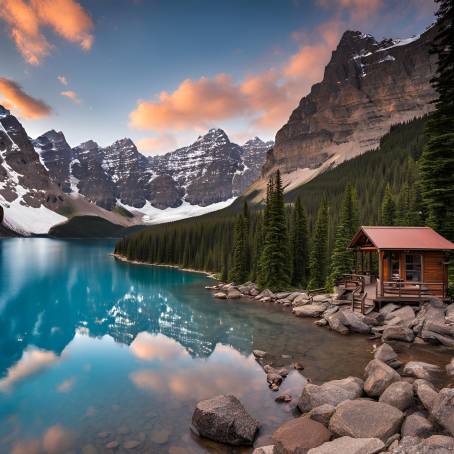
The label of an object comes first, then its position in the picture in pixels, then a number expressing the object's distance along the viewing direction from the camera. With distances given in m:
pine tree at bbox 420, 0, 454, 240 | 25.36
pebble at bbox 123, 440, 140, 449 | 11.71
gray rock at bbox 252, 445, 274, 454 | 10.19
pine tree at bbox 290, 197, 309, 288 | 54.41
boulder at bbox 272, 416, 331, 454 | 9.90
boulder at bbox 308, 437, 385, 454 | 8.58
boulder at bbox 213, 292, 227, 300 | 45.02
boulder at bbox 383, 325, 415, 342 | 20.77
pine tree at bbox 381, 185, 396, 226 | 55.48
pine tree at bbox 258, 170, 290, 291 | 47.38
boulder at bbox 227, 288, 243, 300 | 44.92
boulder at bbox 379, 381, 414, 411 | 11.54
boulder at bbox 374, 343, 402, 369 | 16.42
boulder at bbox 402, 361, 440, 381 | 14.54
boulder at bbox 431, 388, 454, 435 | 9.39
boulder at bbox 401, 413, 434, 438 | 9.56
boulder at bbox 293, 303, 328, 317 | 30.92
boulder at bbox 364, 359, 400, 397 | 13.04
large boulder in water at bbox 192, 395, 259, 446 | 11.77
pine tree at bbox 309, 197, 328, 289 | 49.62
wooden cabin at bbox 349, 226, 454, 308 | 24.95
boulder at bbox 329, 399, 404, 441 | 9.91
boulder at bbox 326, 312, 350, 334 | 24.50
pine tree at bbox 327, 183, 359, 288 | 43.56
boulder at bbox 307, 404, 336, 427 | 11.43
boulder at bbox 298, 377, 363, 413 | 12.90
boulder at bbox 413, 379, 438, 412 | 11.07
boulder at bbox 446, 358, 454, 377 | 14.67
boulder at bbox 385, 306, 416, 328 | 22.66
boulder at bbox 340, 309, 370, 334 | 23.81
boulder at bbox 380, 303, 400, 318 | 24.92
